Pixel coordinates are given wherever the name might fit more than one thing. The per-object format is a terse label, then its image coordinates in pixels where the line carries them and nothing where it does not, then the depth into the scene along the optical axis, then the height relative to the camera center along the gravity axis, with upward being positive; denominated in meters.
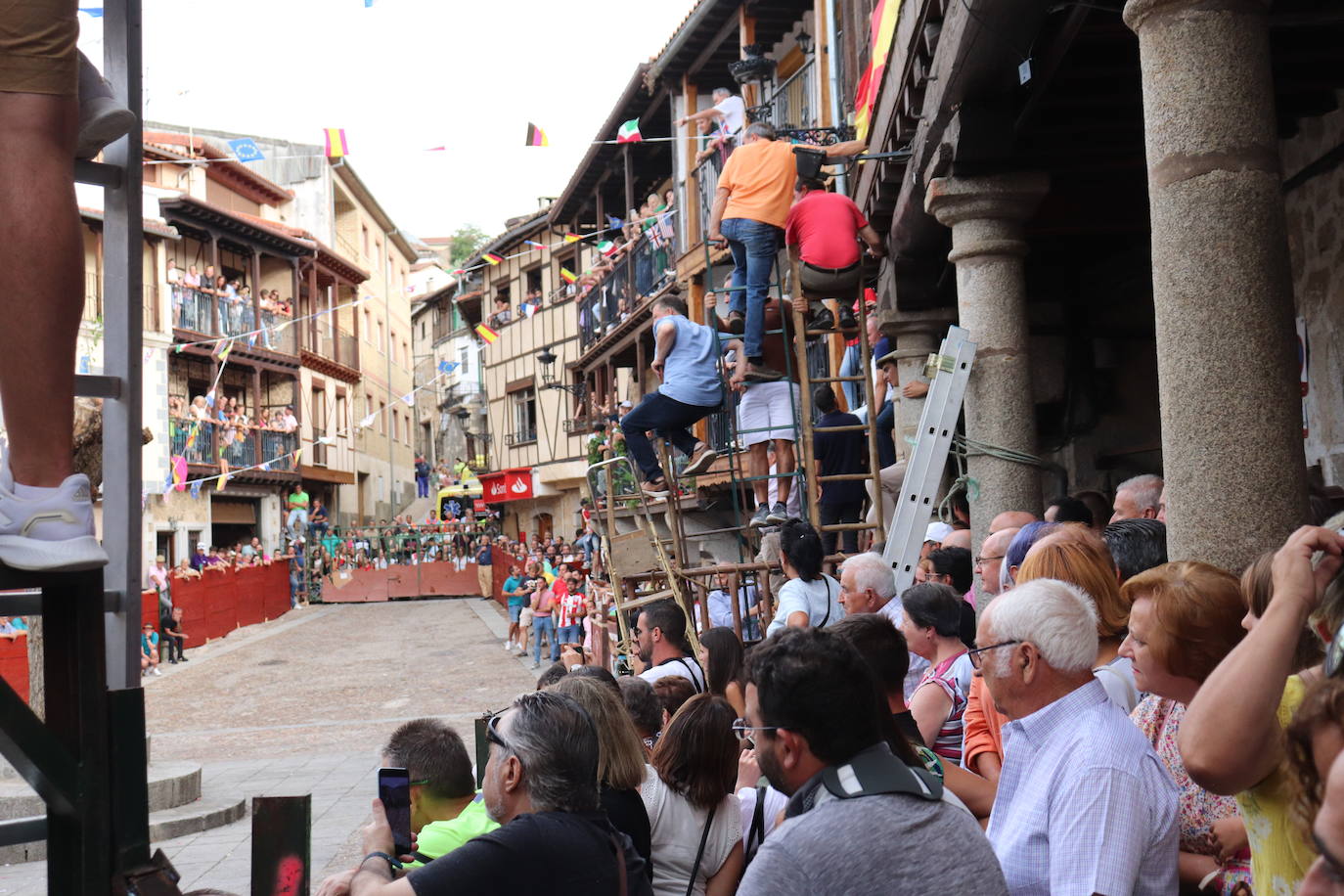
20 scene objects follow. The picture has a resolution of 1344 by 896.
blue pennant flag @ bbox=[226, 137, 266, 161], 20.47 +6.12
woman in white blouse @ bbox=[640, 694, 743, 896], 3.49 -0.77
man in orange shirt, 8.85 +2.07
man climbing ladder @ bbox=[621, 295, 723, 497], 8.79 +0.89
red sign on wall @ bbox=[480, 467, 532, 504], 38.19 +1.16
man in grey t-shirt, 2.15 -0.50
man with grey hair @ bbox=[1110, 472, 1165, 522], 5.60 +0.01
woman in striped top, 4.51 -0.42
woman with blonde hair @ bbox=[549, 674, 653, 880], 3.28 -0.60
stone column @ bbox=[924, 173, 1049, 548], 6.87 +1.04
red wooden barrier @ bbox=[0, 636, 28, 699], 17.33 -1.49
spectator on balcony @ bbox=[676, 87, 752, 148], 16.00 +4.97
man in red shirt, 8.73 +1.82
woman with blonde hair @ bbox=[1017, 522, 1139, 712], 3.57 -0.21
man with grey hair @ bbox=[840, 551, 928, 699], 5.86 -0.34
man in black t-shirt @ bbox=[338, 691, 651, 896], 2.50 -0.61
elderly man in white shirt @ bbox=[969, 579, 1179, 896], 2.59 -0.54
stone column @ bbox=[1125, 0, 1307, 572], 3.74 +0.61
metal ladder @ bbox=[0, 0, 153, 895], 1.84 -0.19
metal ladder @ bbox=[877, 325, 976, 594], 6.80 +0.34
